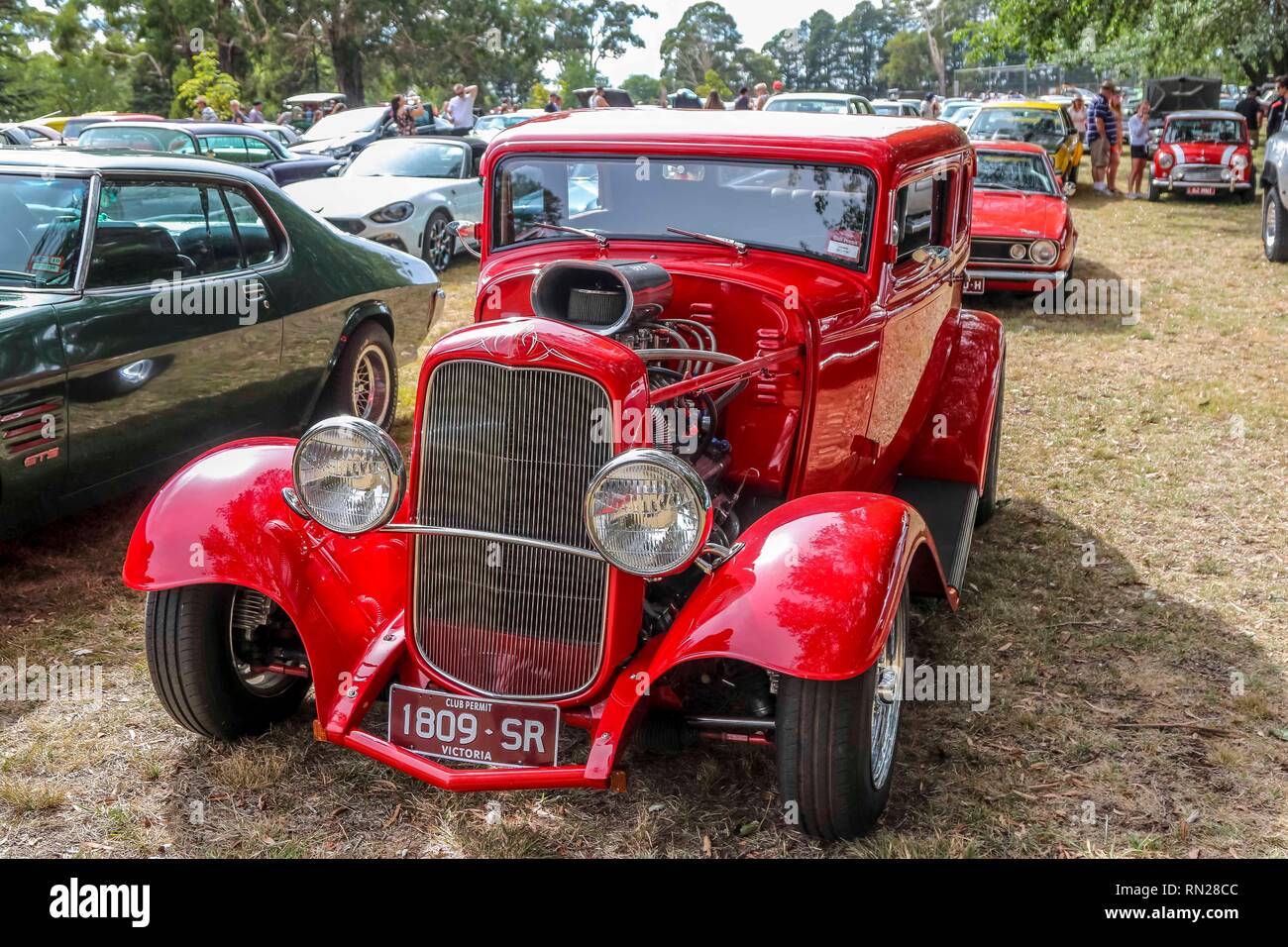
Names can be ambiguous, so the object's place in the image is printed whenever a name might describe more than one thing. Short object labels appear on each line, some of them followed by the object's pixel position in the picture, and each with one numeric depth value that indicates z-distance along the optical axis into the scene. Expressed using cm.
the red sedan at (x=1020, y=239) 1043
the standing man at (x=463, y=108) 1867
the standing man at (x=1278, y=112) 1802
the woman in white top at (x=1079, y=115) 1986
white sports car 1095
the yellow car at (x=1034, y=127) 1798
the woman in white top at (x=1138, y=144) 1889
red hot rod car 294
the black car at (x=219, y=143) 1345
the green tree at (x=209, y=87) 2761
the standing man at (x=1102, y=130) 1778
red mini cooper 1778
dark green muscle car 446
